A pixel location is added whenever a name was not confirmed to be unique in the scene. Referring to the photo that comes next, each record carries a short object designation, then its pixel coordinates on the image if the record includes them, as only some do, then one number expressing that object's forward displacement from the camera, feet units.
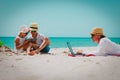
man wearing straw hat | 16.14
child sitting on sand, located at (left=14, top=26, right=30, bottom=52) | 17.17
